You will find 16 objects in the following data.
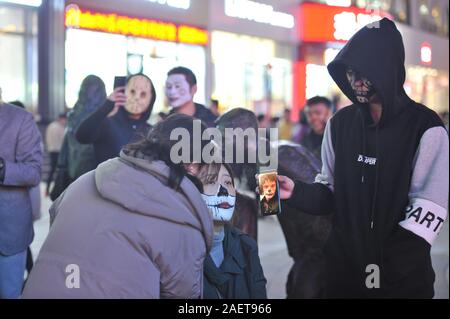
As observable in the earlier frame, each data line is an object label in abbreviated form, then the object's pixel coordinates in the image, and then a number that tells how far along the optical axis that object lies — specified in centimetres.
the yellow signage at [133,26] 1627
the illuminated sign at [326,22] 2336
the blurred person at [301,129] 982
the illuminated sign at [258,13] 1977
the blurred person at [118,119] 480
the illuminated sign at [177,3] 1804
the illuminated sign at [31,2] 1575
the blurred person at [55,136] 1263
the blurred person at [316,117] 608
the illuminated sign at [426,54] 3199
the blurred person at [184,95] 494
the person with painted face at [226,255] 266
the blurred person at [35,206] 471
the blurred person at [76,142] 541
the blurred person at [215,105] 1272
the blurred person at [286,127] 1363
